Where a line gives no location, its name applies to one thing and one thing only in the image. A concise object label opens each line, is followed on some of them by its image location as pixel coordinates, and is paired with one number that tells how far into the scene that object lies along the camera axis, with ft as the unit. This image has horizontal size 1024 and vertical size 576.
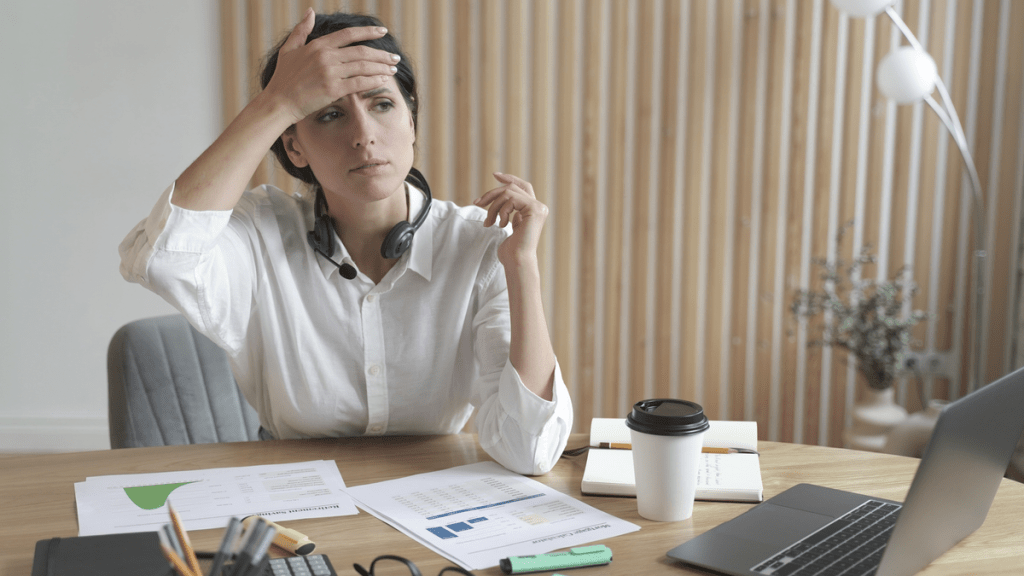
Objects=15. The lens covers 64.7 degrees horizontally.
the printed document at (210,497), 3.45
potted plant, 9.33
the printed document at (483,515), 3.20
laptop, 2.64
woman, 4.23
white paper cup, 3.34
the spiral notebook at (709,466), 3.73
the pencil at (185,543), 2.31
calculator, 2.84
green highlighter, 2.95
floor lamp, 8.42
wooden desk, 3.14
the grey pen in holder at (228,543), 2.01
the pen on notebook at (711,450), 4.34
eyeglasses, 2.86
